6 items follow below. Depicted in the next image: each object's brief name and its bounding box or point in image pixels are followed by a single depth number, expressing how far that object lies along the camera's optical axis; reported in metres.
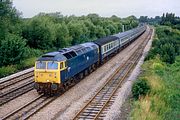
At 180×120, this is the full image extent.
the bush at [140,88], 24.17
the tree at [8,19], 42.84
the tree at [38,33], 51.34
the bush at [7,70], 34.34
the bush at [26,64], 38.79
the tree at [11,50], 36.88
